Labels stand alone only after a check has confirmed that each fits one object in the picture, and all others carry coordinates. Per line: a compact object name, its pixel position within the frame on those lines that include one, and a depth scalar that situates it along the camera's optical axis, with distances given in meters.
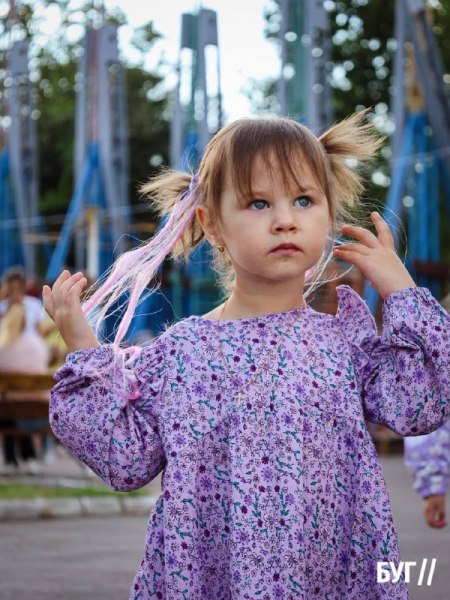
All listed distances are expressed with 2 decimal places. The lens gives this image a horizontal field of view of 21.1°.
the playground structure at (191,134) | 17.72
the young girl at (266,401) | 2.38
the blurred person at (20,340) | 10.44
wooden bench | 9.48
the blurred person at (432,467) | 4.23
